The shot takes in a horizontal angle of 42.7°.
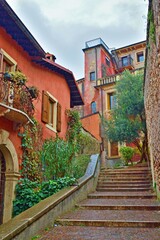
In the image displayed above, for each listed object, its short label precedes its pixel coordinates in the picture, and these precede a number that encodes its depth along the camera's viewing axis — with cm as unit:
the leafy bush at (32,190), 552
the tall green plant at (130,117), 1201
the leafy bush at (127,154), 1307
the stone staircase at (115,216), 353
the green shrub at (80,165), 711
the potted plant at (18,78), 610
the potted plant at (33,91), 682
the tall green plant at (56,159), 634
